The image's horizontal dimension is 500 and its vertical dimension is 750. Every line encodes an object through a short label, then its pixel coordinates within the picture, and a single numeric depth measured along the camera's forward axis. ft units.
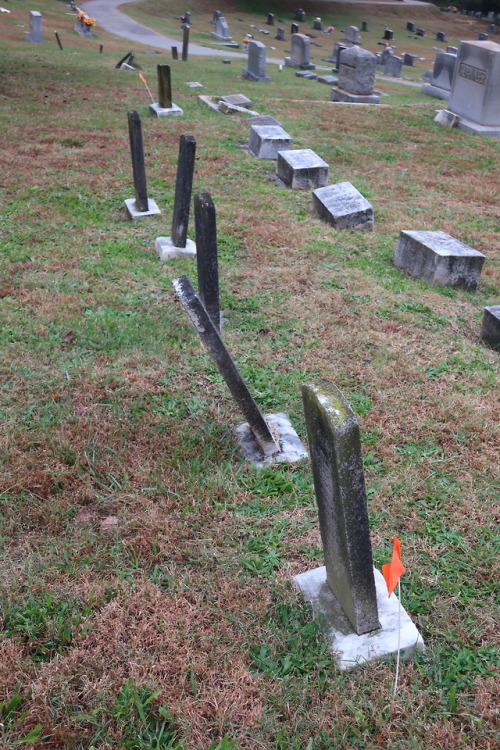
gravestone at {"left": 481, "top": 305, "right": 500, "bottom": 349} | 15.66
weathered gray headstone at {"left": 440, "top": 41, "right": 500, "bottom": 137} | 38.75
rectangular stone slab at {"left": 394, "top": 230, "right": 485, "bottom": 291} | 18.90
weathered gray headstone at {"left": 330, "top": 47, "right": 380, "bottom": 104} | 50.19
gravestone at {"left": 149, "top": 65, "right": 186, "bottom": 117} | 38.12
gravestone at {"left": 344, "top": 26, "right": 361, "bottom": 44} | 102.18
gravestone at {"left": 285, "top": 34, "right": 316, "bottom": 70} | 76.69
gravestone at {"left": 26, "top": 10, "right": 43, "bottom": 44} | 74.54
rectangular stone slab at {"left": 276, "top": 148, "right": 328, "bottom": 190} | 28.22
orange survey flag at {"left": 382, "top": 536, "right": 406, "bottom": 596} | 7.17
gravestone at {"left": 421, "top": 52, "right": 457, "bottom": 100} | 66.28
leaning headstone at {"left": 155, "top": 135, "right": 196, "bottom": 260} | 18.76
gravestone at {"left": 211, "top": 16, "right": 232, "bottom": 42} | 99.71
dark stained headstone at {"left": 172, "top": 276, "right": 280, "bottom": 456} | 11.07
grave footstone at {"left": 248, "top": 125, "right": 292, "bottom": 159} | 32.50
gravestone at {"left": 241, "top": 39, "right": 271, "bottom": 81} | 62.28
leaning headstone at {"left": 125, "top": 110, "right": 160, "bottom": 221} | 21.57
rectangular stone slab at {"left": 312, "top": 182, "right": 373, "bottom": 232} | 23.58
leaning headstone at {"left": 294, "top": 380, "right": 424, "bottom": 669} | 6.97
